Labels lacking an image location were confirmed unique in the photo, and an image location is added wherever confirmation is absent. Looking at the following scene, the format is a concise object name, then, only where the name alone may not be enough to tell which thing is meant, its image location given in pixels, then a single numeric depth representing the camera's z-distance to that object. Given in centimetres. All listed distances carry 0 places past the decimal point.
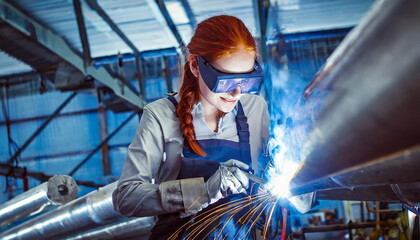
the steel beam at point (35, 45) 450
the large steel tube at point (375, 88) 50
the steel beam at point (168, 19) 539
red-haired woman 161
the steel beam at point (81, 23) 501
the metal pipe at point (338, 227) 305
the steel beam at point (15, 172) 652
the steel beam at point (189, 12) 560
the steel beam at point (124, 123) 998
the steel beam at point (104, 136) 1104
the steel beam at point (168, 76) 915
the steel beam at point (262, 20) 500
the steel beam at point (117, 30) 521
